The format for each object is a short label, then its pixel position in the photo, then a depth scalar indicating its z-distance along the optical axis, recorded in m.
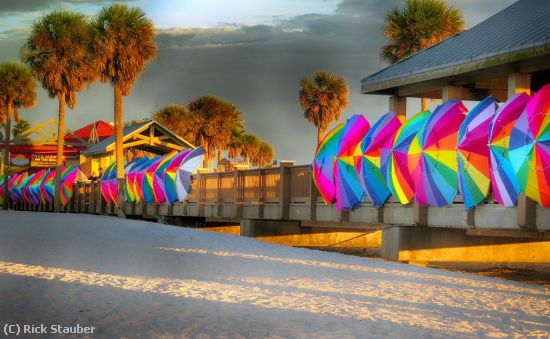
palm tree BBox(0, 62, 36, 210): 69.19
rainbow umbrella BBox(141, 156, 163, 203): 37.00
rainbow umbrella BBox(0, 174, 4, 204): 71.66
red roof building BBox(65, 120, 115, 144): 97.31
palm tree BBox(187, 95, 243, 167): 83.19
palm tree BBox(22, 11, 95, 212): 52.25
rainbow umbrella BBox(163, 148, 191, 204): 34.81
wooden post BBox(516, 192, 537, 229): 16.73
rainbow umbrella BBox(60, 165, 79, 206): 54.09
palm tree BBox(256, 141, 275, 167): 118.19
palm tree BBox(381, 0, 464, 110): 43.94
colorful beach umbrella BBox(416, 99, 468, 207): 19.22
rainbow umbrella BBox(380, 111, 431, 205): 20.33
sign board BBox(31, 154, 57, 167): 82.31
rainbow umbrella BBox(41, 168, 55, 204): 58.47
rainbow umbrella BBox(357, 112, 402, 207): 21.66
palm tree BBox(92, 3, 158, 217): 41.69
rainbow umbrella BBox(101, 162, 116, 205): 43.97
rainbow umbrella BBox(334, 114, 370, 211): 22.67
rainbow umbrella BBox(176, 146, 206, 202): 34.25
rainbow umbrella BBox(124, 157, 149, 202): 39.88
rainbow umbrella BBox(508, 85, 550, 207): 15.83
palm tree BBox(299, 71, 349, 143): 71.56
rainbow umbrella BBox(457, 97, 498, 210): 18.03
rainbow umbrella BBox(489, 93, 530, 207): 16.95
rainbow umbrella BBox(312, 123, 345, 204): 23.23
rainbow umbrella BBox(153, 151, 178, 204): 35.88
